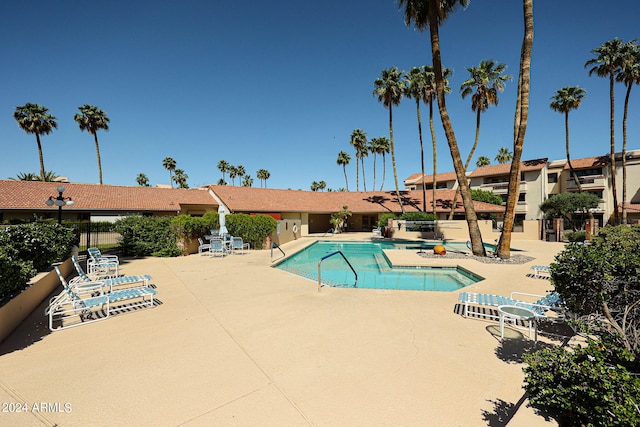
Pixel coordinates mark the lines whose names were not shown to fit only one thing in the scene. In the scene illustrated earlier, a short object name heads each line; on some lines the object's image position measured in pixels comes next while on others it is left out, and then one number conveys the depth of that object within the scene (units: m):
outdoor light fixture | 11.32
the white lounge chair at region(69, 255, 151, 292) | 7.09
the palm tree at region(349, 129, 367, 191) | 41.31
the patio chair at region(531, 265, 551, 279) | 9.80
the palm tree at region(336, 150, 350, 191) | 53.25
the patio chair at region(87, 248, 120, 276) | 9.85
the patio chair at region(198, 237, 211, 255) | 15.39
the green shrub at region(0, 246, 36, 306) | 5.21
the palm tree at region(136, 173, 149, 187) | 60.50
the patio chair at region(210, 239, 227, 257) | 14.91
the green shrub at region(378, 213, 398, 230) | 28.29
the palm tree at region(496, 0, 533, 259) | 11.96
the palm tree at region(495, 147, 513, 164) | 52.84
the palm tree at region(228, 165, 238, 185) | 66.44
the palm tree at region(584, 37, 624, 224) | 24.22
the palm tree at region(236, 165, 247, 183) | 66.38
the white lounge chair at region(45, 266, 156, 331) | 5.63
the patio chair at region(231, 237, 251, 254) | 16.45
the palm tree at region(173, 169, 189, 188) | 57.94
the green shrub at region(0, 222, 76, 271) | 7.68
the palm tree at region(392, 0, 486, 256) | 14.05
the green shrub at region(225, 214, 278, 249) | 18.06
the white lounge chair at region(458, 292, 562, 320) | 5.35
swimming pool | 10.12
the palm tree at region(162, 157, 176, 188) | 55.62
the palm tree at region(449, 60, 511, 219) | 24.02
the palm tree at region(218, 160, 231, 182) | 65.12
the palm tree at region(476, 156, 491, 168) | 54.59
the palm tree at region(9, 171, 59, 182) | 34.44
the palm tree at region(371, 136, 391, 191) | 42.62
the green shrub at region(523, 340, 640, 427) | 2.12
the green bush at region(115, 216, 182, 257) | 14.80
